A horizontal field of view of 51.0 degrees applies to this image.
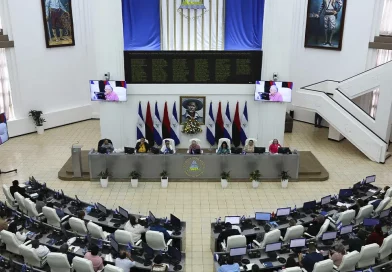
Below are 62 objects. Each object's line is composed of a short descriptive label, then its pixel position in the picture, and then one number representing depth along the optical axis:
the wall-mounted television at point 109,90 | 15.97
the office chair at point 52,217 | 10.57
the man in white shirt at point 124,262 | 8.77
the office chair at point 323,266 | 8.58
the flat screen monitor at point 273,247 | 9.45
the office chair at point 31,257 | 9.13
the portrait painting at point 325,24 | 19.38
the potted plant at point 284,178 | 14.31
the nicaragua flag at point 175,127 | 16.72
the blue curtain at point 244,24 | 16.12
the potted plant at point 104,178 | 14.30
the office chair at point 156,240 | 9.59
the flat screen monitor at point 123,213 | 10.86
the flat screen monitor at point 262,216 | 10.66
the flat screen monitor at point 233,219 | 10.56
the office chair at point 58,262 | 8.73
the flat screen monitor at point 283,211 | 10.94
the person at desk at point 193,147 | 14.61
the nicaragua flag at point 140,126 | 16.62
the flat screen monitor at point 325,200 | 11.62
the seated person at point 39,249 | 9.31
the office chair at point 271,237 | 9.70
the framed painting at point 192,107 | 16.59
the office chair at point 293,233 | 9.91
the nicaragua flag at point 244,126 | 16.70
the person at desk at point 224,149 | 14.71
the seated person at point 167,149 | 14.73
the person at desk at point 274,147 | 14.89
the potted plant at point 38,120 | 19.53
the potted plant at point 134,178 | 14.27
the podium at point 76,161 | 14.44
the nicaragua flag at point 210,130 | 16.86
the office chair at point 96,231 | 9.88
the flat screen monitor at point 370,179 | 12.89
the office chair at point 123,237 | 9.66
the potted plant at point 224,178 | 14.27
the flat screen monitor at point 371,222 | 10.49
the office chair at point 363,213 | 10.95
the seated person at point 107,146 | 14.73
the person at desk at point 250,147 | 14.90
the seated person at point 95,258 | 8.87
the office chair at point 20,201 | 11.40
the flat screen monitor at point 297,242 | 9.47
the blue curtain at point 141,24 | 15.94
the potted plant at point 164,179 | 14.33
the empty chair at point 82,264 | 8.59
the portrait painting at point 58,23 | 19.20
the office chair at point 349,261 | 8.88
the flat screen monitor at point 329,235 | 9.88
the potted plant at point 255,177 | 14.28
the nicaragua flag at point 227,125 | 16.77
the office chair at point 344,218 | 10.63
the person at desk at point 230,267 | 8.65
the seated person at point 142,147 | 14.72
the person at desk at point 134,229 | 10.11
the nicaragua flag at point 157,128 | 16.72
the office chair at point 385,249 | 9.41
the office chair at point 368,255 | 9.17
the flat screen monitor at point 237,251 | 9.20
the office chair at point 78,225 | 10.12
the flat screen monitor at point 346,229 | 10.12
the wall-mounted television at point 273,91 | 15.91
